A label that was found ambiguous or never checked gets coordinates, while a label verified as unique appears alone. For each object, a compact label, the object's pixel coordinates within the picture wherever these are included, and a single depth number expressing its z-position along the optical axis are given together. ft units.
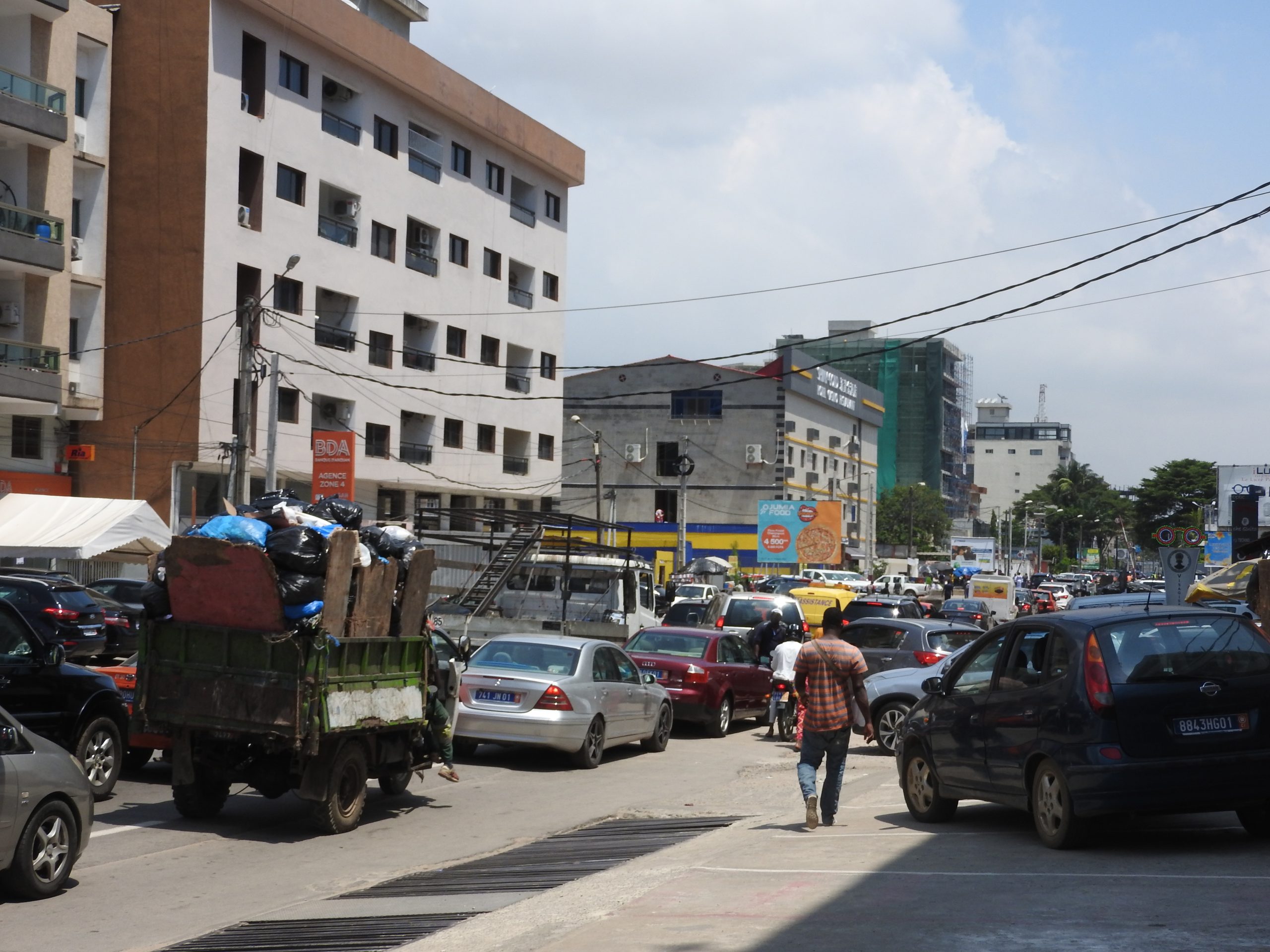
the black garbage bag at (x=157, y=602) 36.58
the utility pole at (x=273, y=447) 101.06
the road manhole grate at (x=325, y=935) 23.57
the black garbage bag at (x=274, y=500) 37.45
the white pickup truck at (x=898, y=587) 203.92
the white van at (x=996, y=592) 169.68
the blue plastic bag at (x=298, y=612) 34.76
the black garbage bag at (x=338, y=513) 38.91
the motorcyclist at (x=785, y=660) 62.90
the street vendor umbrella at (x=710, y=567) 165.27
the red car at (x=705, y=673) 64.03
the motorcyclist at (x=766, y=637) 79.66
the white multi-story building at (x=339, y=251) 123.85
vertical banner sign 103.40
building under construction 410.52
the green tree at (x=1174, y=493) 337.72
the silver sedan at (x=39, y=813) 26.04
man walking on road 35.50
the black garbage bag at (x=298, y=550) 34.83
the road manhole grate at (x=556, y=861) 29.19
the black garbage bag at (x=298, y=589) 34.65
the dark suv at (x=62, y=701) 36.52
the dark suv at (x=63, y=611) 65.77
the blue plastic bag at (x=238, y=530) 35.27
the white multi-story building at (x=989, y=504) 624.18
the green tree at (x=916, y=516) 362.53
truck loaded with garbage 34.65
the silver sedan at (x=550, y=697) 49.78
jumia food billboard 164.45
